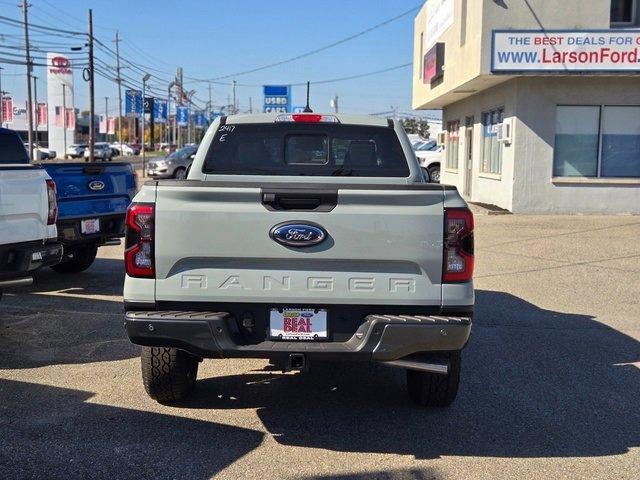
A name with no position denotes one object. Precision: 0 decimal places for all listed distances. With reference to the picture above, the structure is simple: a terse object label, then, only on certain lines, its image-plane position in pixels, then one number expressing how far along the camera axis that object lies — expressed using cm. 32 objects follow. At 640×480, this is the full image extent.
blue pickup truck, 920
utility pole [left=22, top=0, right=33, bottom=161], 4644
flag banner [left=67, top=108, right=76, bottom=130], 8169
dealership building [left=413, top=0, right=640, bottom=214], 1616
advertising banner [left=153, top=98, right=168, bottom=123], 5522
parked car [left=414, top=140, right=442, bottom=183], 3161
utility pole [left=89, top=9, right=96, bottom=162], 3862
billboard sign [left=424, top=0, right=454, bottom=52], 2136
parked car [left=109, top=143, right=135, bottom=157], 8775
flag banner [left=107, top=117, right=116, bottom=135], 10725
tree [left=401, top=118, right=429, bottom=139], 10281
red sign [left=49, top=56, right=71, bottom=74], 6919
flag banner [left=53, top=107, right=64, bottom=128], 7888
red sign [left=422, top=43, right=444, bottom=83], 2270
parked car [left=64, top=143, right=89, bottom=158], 7539
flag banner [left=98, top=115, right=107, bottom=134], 11014
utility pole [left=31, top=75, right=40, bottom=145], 7030
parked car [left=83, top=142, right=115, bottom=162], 7050
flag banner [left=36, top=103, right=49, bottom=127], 8556
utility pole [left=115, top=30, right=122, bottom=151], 6281
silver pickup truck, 426
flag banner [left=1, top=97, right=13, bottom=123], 7919
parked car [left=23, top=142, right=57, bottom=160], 6415
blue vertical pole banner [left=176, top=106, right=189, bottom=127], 6122
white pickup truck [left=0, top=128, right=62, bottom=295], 650
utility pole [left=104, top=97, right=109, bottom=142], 10708
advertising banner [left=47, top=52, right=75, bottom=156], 7819
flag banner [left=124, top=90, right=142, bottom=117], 4231
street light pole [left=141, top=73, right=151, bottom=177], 4258
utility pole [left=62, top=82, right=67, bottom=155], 7738
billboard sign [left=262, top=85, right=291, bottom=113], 4222
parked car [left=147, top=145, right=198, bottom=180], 3341
